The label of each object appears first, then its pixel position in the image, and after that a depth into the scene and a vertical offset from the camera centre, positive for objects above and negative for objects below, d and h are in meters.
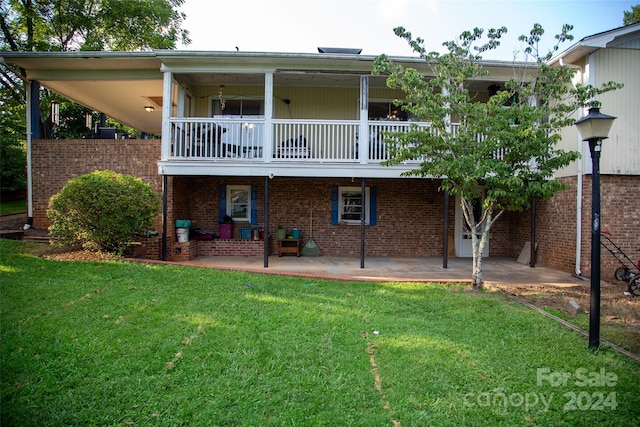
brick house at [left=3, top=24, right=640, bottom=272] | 7.86 +1.30
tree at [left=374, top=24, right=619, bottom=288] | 5.45 +1.33
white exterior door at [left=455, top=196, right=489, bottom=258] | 10.53 -0.74
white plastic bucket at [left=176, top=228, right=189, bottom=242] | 8.88 -0.60
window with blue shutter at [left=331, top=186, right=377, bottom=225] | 10.41 +0.22
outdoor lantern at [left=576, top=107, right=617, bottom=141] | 3.72 +0.95
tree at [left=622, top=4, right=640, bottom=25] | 18.58 +10.73
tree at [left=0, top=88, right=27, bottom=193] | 15.66 +2.73
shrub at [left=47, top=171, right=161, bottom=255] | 6.98 -0.08
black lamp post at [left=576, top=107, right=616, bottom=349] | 3.82 -0.10
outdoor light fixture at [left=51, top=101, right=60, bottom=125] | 12.40 +3.40
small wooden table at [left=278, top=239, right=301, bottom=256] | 9.79 -0.96
